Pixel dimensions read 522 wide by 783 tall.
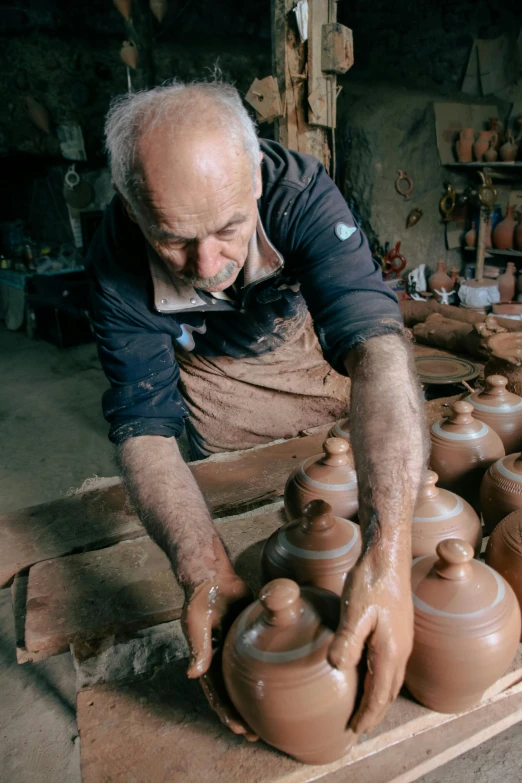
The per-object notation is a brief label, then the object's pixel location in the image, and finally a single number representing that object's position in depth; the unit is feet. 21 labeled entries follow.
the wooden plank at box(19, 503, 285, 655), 4.88
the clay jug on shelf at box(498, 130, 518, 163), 19.71
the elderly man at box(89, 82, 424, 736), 3.49
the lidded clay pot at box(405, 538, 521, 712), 3.66
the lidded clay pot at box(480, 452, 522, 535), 4.98
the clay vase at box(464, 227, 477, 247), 21.71
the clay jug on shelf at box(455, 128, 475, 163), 21.04
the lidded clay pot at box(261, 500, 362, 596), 4.14
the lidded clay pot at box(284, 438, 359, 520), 5.18
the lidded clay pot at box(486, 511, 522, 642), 4.32
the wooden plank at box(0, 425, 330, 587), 6.12
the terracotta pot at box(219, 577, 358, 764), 3.24
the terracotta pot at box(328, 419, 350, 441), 6.28
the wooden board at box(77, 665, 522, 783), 3.64
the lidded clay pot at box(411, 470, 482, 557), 4.52
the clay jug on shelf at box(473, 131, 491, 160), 20.51
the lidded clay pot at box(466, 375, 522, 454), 6.40
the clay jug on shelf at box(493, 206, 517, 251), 20.38
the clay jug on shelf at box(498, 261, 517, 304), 19.75
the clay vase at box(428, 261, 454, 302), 20.92
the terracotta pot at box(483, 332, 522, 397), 7.88
